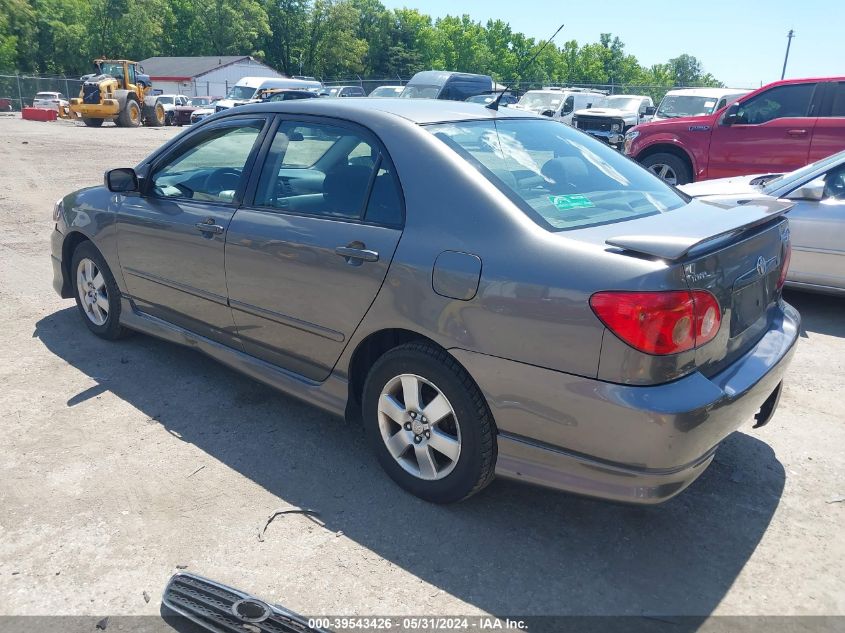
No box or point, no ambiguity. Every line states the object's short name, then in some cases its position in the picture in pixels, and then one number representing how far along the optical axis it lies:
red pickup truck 9.13
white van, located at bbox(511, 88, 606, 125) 23.58
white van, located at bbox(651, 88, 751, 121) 16.12
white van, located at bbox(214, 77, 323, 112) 31.09
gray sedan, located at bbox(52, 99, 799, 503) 2.52
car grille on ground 2.43
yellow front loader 31.73
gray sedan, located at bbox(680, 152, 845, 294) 5.71
